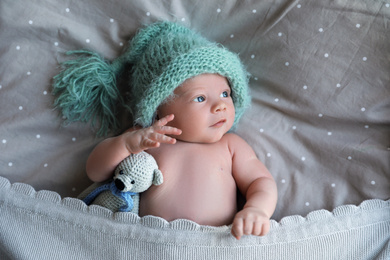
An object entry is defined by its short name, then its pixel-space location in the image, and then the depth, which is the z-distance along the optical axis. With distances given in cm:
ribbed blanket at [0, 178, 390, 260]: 111
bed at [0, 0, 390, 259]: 121
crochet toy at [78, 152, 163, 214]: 114
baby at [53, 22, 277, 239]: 117
